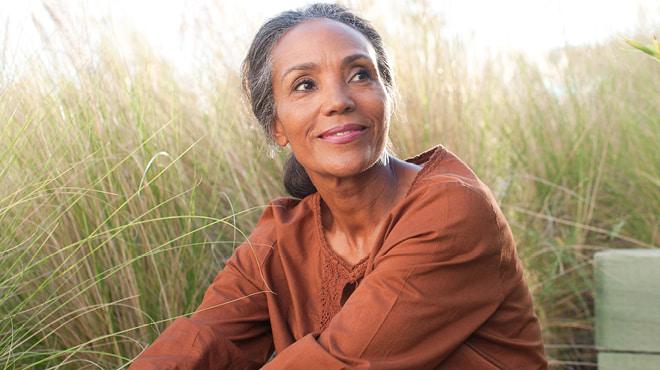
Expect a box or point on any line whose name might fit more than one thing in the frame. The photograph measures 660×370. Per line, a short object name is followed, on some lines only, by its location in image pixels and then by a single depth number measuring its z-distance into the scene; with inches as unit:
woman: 59.3
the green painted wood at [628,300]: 93.7
